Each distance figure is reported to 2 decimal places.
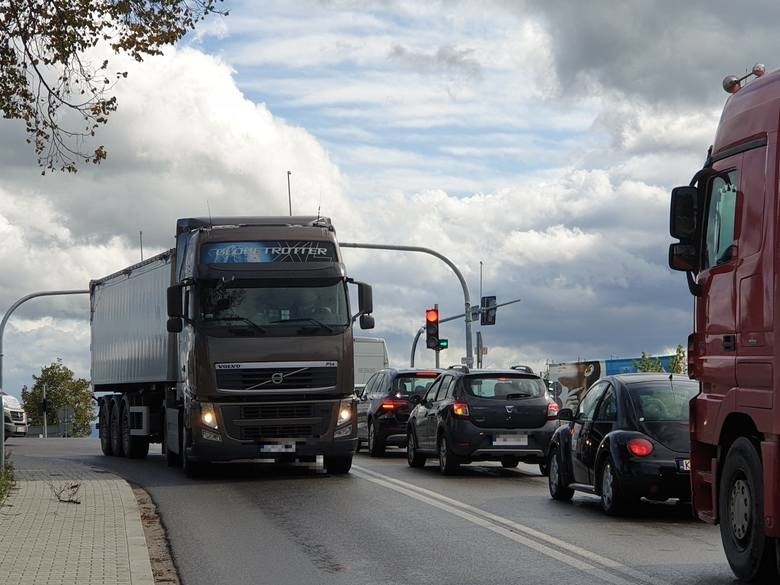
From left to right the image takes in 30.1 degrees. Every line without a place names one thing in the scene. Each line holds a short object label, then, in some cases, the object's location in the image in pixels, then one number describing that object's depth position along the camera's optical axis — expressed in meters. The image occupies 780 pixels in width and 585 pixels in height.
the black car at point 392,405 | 27.45
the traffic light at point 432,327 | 40.28
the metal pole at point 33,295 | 39.65
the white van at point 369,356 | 44.97
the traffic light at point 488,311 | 43.06
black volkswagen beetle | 14.33
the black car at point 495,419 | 20.95
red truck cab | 9.32
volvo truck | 20.27
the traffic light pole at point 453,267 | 38.27
